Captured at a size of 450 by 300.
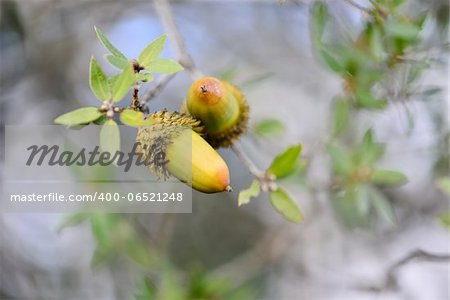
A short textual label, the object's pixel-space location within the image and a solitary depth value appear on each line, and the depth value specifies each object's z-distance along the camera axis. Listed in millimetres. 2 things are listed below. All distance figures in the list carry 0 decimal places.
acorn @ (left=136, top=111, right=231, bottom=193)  295
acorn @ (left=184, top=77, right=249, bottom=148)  310
